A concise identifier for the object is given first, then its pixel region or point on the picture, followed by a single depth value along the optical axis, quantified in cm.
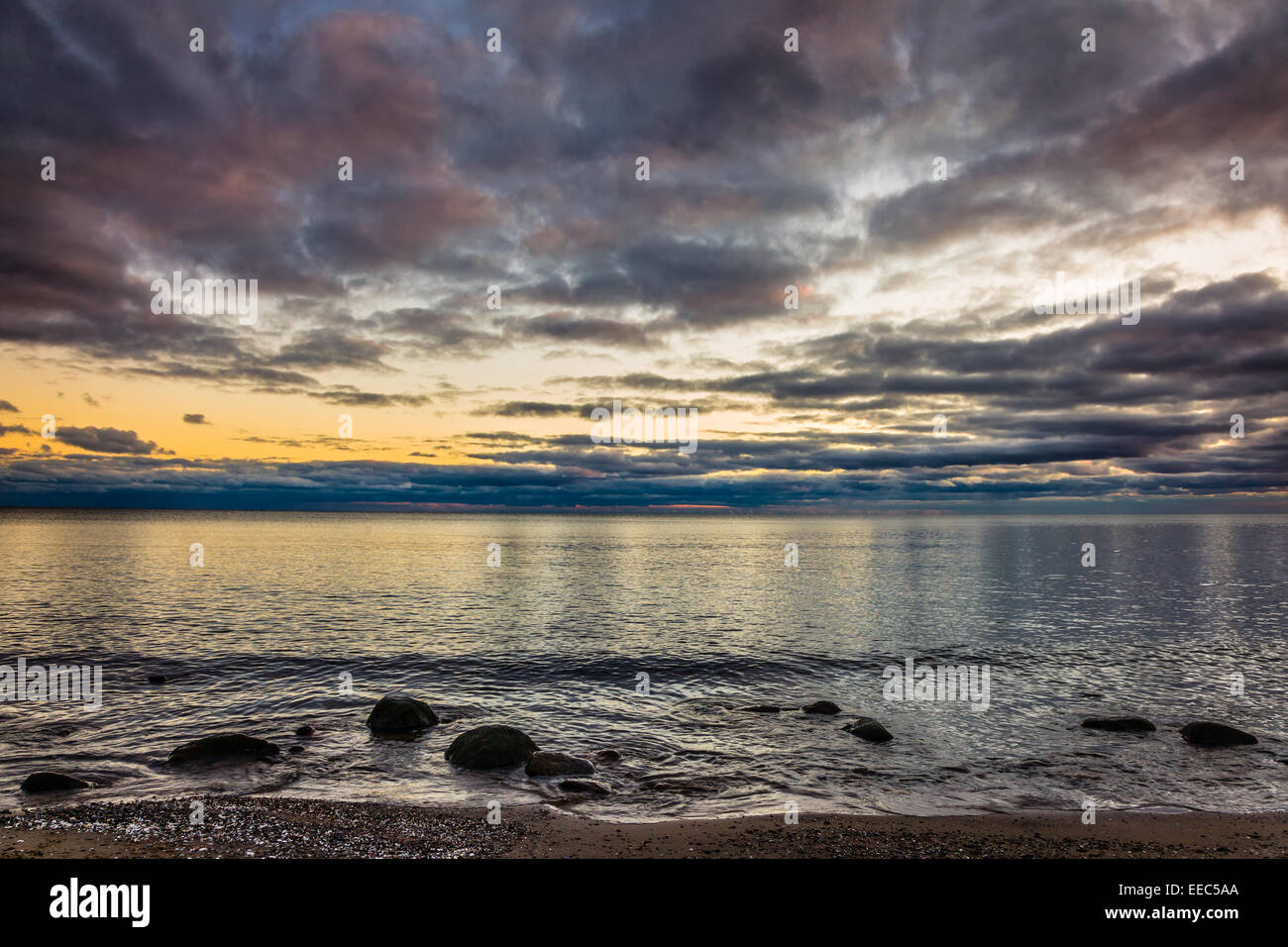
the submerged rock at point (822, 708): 3055
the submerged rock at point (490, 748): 2322
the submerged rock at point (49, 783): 1997
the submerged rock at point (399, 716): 2747
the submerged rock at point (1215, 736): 2548
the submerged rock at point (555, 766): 2236
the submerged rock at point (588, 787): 2081
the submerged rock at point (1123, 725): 2733
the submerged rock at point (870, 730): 2627
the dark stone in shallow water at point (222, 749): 2333
